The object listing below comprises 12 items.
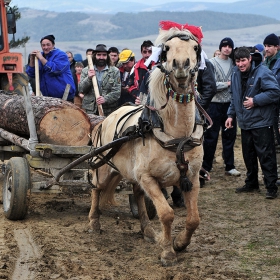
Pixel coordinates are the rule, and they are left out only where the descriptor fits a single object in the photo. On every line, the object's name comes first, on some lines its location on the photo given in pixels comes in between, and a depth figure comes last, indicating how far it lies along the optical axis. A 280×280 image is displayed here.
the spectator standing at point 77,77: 12.60
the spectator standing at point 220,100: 9.78
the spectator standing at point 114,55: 12.73
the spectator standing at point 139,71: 10.11
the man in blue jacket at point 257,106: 8.45
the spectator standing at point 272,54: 9.27
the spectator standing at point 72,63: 13.62
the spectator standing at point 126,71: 11.28
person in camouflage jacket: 9.92
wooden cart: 7.10
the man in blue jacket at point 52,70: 9.64
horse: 5.42
